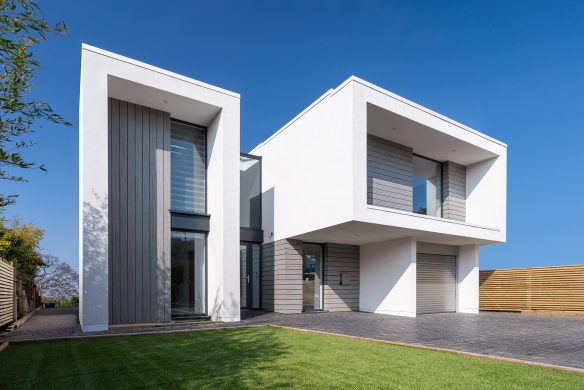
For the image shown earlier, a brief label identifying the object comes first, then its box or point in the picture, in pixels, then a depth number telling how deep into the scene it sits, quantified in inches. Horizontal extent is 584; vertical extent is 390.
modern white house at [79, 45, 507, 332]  384.5
